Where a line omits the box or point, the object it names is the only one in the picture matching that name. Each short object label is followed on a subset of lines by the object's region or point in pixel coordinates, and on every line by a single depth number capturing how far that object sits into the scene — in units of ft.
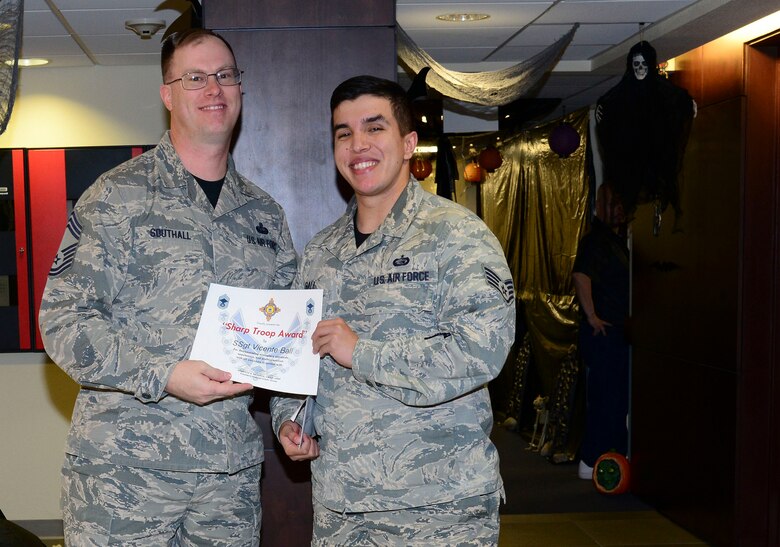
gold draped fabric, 24.12
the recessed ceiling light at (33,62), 17.72
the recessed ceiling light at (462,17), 15.02
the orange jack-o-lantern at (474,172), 26.37
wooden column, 9.58
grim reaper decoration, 15.98
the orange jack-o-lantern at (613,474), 19.25
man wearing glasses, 6.98
